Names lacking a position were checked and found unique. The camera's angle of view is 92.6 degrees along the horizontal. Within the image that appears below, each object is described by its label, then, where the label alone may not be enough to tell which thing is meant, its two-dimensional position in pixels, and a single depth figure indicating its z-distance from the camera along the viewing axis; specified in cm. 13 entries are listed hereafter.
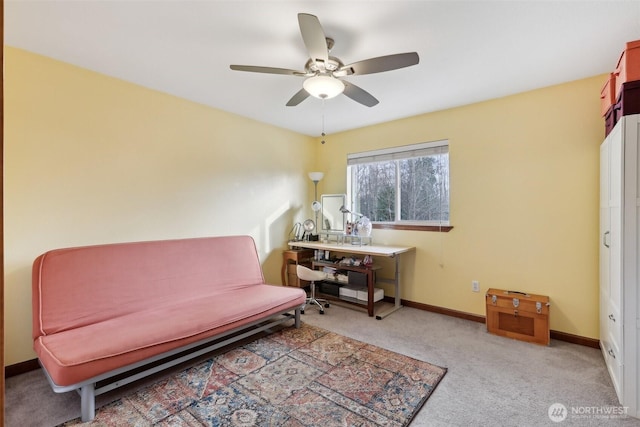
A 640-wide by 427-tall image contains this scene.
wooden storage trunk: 275
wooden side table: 419
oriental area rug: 183
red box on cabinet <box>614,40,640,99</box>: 191
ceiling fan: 183
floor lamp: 432
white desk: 342
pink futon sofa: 186
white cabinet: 186
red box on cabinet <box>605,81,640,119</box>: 187
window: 365
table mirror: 433
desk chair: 362
